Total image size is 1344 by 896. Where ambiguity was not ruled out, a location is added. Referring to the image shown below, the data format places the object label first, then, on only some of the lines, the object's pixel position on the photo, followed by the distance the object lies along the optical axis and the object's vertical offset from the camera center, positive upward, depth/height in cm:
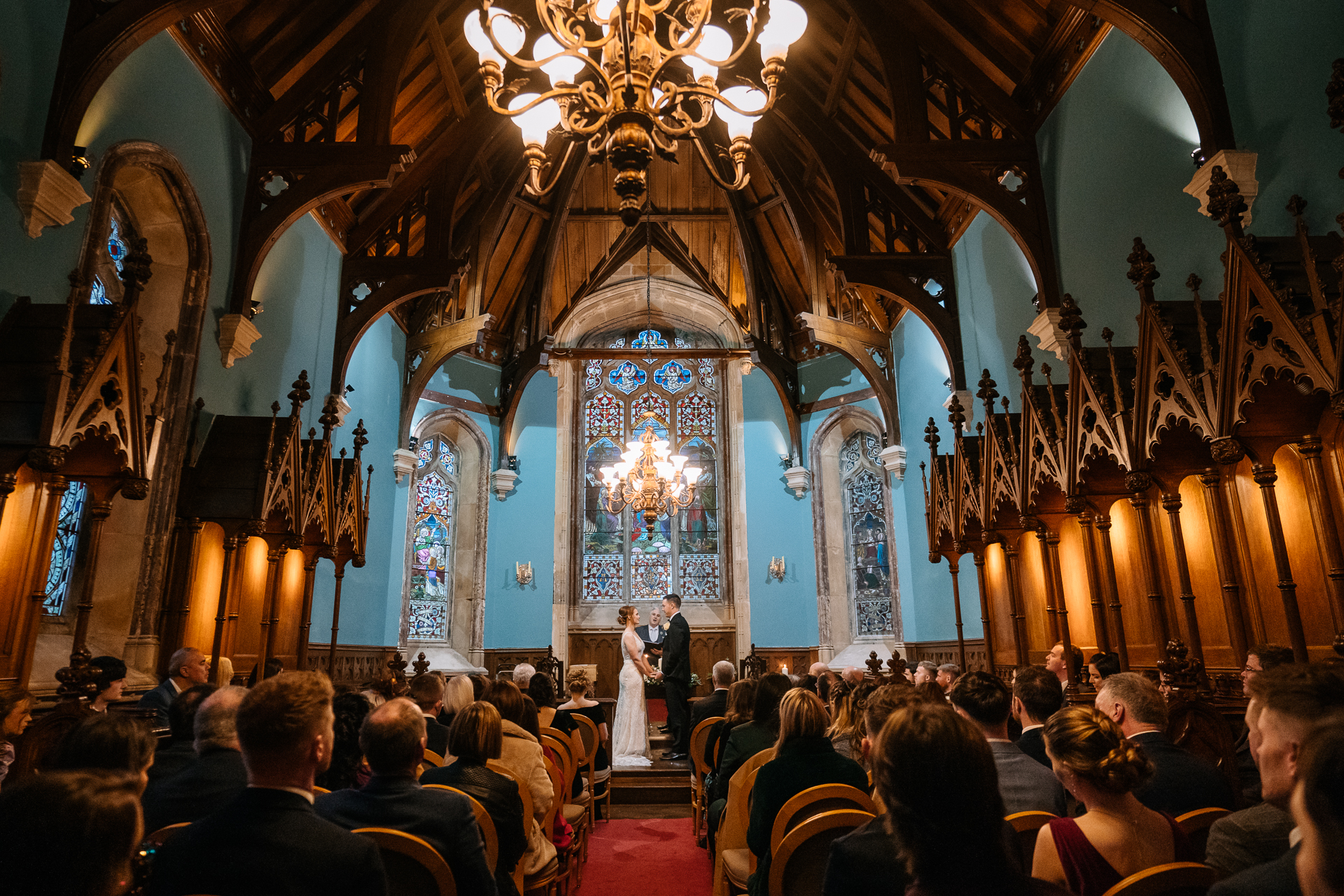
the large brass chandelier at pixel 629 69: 482 +340
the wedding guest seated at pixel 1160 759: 257 -32
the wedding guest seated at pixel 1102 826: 186 -37
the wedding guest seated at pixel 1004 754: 266 -30
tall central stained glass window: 1441 +347
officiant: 1052 +31
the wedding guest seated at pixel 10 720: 333 -18
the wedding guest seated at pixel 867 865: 169 -40
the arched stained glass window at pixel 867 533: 1321 +194
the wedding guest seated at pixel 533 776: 373 -48
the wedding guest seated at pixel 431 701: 421 -16
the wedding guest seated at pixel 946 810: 133 -24
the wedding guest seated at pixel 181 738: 288 -23
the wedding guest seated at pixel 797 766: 296 -36
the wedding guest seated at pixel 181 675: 502 -2
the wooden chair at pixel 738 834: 366 -75
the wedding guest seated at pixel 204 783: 244 -31
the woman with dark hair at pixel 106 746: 204 -17
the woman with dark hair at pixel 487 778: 298 -38
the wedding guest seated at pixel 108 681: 443 -4
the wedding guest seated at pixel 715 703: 670 -31
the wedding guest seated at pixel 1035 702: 331 -18
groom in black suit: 978 -7
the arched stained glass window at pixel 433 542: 1333 +195
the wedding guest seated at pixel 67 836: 103 -19
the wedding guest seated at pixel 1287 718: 169 -13
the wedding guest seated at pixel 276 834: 167 -32
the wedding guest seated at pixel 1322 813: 93 -17
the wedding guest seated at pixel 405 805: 230 -36
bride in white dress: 928 -63
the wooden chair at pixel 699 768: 607 -74
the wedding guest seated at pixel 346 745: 336 -29
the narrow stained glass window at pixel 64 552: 585 +82
